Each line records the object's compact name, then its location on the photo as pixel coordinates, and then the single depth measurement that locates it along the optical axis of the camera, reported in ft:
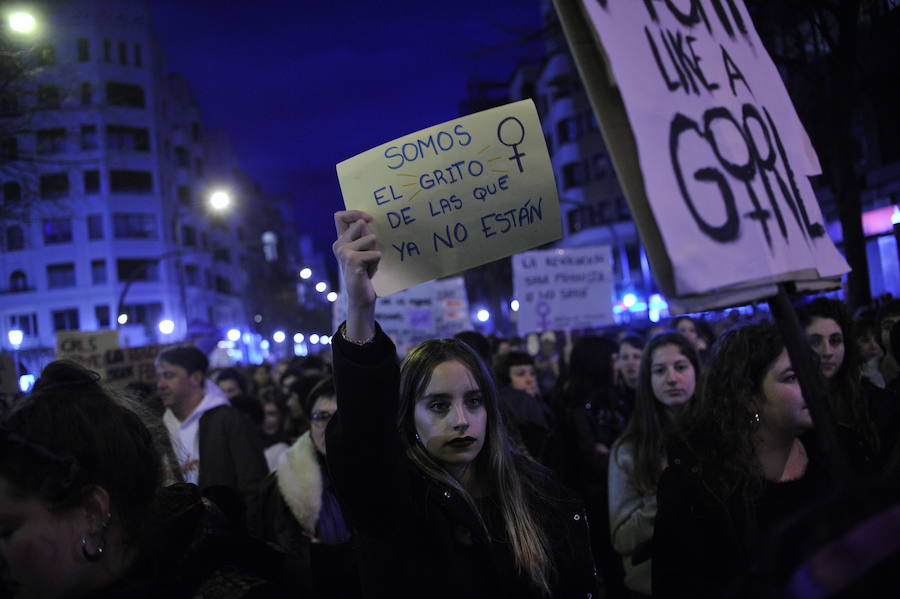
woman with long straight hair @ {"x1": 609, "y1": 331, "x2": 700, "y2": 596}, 12.78
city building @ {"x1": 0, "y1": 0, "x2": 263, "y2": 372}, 173.68
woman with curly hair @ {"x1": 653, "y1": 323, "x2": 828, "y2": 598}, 8.18
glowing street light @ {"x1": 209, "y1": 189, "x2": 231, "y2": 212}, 71.15
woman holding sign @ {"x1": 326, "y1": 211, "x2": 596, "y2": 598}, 7.00
